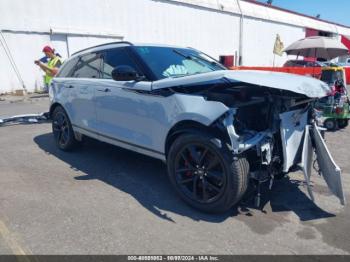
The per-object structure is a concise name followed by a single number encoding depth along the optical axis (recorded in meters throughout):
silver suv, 3.17
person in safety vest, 8.80
